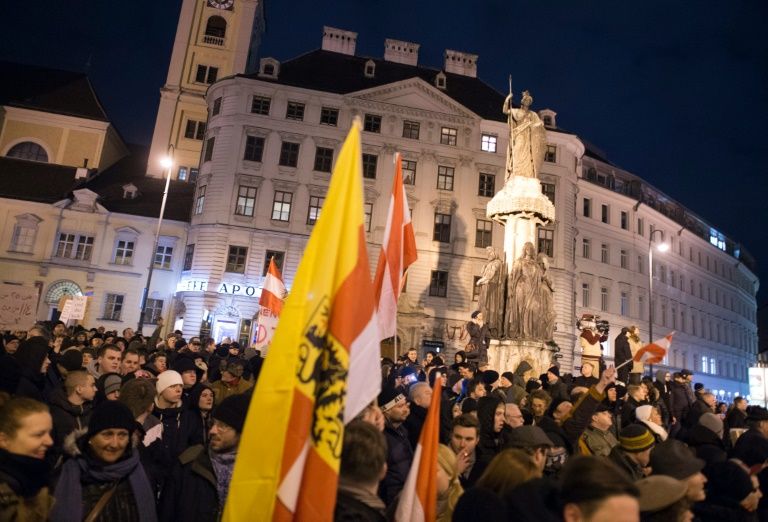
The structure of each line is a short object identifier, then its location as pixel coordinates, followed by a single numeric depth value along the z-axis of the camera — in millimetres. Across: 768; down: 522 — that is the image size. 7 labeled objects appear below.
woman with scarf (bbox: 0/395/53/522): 2674
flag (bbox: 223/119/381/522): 2506
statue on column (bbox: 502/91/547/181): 15617
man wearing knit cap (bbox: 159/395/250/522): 3531
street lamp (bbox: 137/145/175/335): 21800
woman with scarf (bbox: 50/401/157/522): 3135
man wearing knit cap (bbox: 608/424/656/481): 4566
